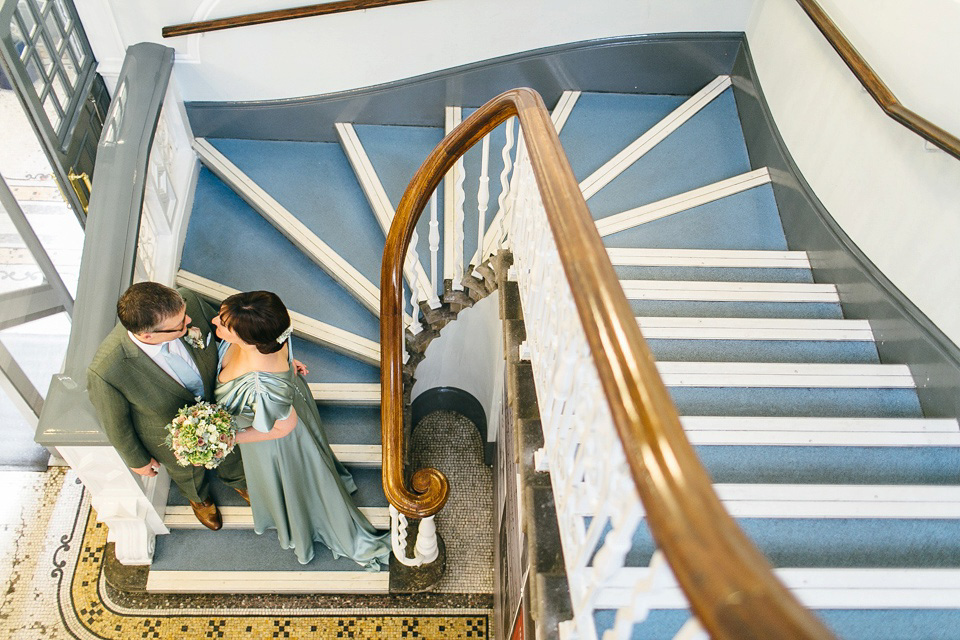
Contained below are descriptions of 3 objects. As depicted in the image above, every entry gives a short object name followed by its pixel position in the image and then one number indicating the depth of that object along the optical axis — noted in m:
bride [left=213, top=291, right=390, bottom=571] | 2.53
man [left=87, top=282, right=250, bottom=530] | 2.43
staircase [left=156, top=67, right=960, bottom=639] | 2.24
